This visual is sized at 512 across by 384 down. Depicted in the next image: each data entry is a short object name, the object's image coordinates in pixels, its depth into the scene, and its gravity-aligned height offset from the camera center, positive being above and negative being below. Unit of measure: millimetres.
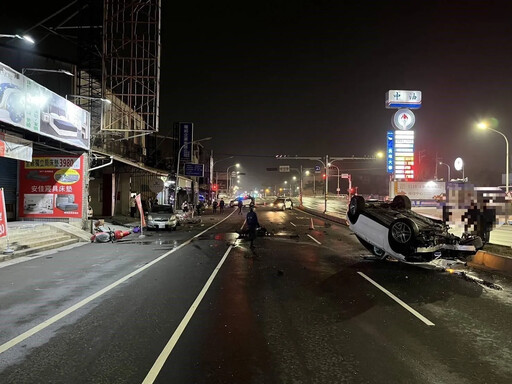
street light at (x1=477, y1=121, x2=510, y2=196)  29700 +5206
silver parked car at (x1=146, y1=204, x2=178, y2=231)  24391 -1914
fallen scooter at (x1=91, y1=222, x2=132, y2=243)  17688 -2188
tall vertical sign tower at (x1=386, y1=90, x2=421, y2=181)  33125 +4804
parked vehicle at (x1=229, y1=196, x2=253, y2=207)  68406 -2385
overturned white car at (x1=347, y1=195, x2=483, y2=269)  10461 -1162
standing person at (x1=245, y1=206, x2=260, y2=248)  16828 -1379
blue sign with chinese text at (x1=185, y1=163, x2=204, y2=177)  46844 +2269
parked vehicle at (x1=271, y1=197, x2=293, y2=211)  55406 -1810
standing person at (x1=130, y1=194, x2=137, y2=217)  33875 -1548
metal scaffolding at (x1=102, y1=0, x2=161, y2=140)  24719 +8824
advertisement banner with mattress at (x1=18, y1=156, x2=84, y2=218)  19297 -130
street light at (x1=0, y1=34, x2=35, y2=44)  12152 +4529
